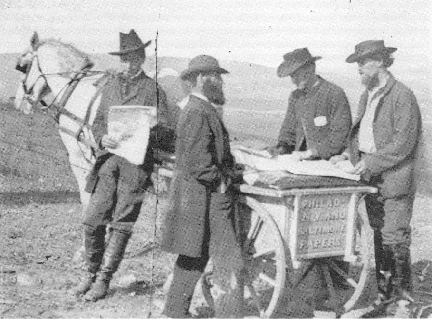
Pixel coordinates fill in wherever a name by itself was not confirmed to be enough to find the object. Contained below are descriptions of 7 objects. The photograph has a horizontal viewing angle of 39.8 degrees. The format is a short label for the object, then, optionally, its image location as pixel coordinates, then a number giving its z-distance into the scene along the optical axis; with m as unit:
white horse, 5.75
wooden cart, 4.05
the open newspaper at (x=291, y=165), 4.17
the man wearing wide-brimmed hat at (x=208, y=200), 4.07
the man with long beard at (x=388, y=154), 4.69
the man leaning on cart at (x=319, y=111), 4.89
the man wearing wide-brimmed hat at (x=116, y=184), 4.92
